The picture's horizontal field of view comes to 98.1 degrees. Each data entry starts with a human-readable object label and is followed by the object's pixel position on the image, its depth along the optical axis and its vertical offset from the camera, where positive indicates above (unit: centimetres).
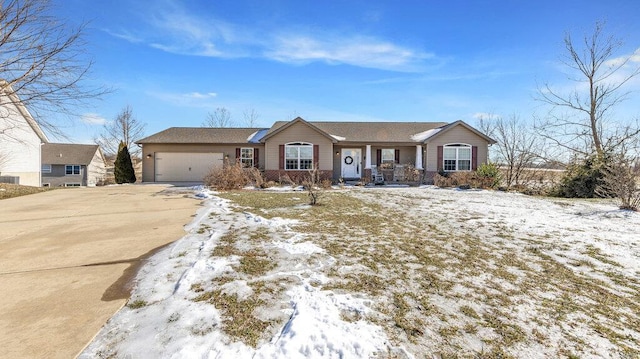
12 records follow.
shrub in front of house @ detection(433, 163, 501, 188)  1525 -7
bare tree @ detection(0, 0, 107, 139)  719 +364
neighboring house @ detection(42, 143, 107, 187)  3142 +134
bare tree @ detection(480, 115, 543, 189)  1631 +138
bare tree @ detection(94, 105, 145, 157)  3403 +592
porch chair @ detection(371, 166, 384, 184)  1828 +17
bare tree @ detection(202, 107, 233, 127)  3769 +794
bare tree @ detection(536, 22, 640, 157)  1548 +604
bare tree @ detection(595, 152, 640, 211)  787 -8
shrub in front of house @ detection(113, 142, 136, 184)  2003 +71
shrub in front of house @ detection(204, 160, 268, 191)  1352 -9
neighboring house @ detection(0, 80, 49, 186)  1605 +133
